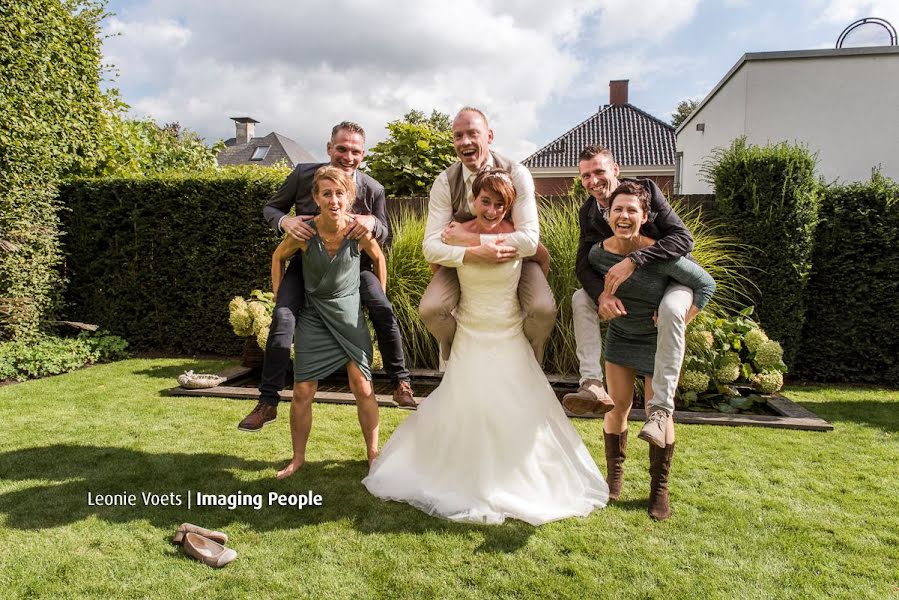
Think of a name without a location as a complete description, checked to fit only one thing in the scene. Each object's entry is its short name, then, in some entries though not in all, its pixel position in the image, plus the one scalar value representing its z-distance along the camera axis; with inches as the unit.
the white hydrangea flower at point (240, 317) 249.1
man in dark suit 138.2
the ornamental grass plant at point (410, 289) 262.2
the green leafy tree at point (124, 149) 347.9
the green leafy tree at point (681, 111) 1916.8
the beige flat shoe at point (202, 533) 108.7
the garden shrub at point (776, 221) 248.8
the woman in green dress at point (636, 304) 119.5
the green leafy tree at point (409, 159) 406.9
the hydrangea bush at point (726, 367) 212.1
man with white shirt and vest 125.9
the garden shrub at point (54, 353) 259.6
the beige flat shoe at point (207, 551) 102.2
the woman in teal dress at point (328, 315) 138.6
